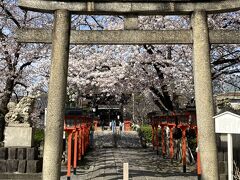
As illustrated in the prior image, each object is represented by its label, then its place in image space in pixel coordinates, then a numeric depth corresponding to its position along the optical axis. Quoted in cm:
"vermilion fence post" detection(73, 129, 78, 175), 837
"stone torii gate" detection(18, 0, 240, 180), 526
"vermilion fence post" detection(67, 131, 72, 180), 727
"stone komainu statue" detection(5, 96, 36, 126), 765
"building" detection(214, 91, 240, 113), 750
